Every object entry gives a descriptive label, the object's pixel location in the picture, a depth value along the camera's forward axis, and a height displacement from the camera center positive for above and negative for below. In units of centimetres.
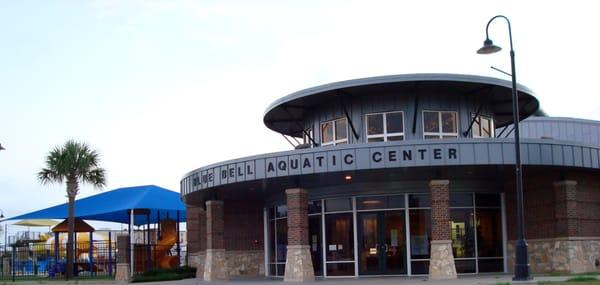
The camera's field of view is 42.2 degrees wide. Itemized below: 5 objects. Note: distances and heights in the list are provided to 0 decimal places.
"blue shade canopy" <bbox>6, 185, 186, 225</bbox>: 4325 +72
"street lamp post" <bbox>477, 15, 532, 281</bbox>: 2233 +49
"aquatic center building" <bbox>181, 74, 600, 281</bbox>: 2586 +95
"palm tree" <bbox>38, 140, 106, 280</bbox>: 3894 +254
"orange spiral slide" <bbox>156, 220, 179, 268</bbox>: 4311 -159
